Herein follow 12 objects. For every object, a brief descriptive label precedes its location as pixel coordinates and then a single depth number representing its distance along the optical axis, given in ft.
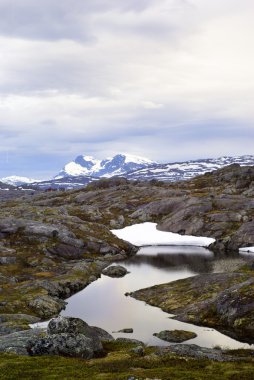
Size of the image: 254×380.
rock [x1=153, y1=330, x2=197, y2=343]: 178.81
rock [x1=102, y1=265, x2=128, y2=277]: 325.77
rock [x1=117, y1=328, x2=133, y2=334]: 191.52
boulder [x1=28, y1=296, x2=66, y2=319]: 229.93
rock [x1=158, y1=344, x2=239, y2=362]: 132.98
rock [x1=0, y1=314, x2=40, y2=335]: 178.62
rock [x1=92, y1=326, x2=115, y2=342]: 167.77
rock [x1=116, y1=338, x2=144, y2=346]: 163.75
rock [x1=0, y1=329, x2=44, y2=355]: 136.98
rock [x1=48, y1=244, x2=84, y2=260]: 375.45
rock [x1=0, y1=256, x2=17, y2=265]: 331.26
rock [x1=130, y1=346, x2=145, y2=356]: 141.75
